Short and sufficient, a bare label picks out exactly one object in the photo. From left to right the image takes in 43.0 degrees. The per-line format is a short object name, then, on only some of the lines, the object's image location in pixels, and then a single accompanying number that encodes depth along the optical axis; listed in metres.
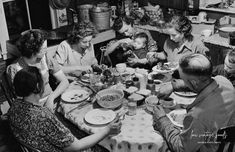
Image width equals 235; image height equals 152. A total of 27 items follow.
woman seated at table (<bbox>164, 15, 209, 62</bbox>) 3.17
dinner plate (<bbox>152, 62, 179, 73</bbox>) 2.98
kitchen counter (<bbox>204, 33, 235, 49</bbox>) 3.55
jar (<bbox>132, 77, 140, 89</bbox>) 2.66
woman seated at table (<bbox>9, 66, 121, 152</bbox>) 1.81
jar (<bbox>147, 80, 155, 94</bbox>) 2.58
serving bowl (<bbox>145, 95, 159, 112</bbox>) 2.31
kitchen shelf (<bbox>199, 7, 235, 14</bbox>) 3.92
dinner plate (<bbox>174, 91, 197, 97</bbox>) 2.49
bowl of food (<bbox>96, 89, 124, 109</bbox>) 2.36
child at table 3.47
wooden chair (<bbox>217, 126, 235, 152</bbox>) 1.74
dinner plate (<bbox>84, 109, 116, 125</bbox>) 2.20
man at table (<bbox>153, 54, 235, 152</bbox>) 1.81
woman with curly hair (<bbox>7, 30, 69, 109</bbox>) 2.67
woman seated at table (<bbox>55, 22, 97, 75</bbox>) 3.26
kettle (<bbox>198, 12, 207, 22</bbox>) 4.08
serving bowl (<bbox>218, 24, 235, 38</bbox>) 3.68
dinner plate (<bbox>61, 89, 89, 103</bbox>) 2.54
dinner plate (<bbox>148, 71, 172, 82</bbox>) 2.82
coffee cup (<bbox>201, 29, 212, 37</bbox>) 3.85
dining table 2.01
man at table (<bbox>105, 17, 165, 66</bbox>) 3.50
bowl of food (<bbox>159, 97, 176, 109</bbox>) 2.33
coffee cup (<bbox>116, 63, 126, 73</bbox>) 2.99
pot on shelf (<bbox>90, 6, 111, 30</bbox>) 4.06
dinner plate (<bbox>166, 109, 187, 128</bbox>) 2.14
